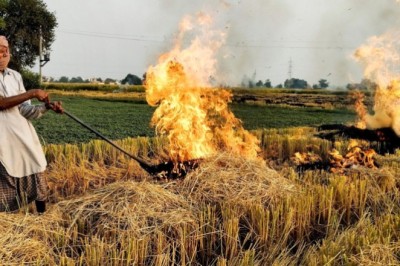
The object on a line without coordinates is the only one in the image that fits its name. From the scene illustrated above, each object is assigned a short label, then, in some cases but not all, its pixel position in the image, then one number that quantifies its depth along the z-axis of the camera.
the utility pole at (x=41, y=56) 41.78
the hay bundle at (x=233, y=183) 4.66
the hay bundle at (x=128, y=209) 3.79
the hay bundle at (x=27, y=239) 3.18
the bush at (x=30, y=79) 40.06
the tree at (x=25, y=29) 41.88
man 4.43
